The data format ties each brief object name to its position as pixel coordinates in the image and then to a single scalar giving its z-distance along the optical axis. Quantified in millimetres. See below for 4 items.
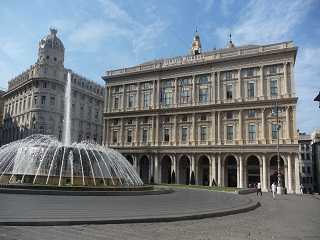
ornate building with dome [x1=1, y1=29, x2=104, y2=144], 72000
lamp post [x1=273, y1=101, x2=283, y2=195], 37219
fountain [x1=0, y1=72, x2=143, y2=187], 21297
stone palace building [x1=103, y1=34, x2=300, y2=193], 46094
